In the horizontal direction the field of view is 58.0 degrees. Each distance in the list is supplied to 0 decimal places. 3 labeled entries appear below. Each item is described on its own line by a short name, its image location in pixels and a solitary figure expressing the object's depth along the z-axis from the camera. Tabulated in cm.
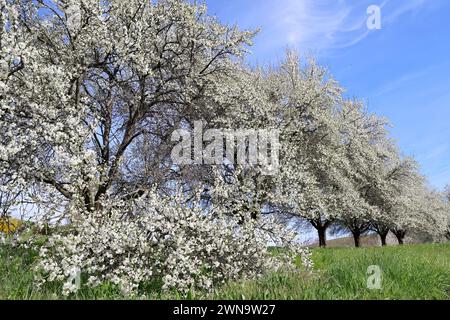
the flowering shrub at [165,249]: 726
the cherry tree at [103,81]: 867
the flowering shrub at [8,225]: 841
